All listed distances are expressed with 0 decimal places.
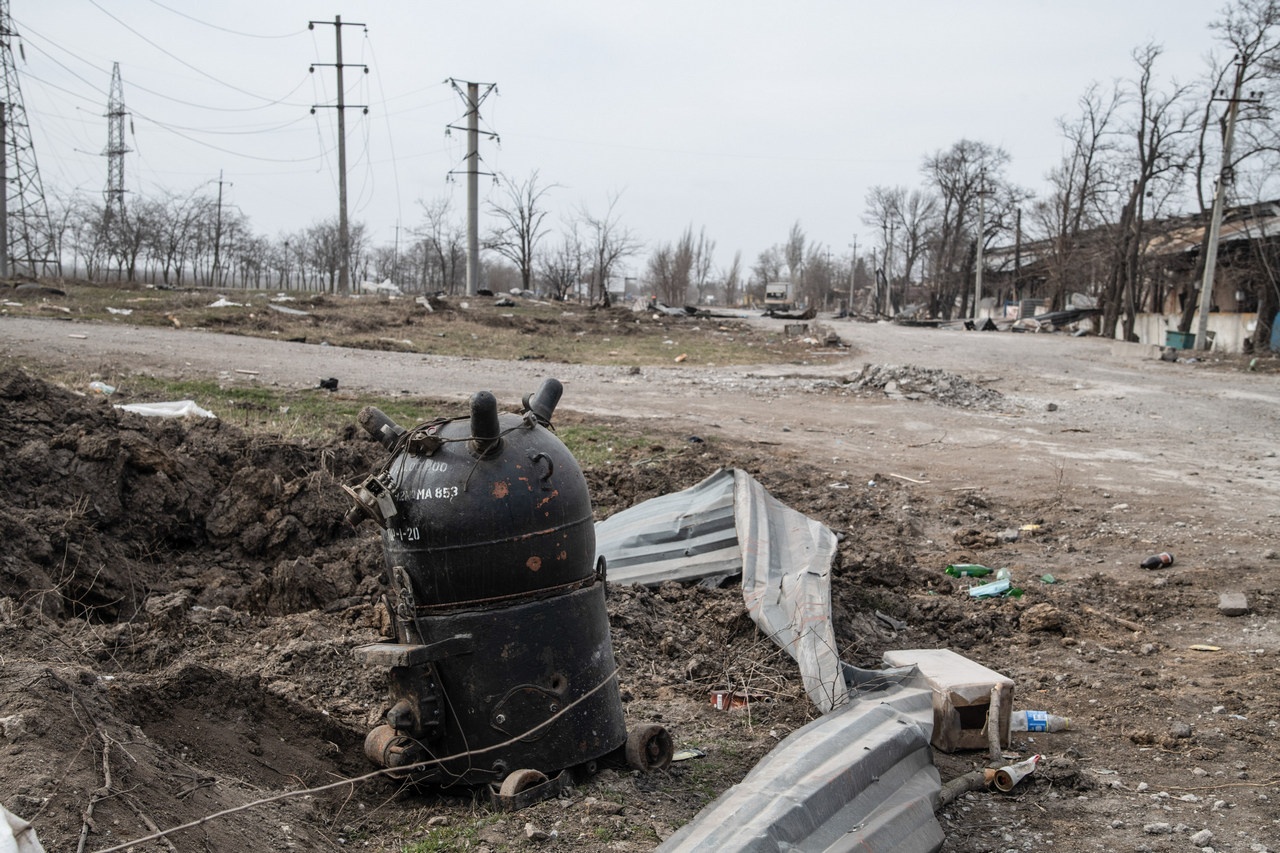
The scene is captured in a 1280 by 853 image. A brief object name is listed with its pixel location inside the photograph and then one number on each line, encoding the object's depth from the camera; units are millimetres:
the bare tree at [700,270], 86562
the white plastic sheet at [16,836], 2053
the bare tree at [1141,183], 35281
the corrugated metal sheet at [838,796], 3127
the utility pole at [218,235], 52750
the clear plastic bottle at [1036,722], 4758
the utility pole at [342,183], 35875
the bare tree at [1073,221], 43750
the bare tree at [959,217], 60562
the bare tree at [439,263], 57778
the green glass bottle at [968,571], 7297
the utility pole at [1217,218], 27609
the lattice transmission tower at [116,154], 48656
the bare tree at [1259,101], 29234
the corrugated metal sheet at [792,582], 4887
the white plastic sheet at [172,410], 8914
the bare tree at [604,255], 49469
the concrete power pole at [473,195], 35688
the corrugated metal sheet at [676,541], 6395
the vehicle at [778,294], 61000
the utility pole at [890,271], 75562
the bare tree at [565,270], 51312
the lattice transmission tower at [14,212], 32500
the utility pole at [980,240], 52688
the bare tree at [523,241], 48031
